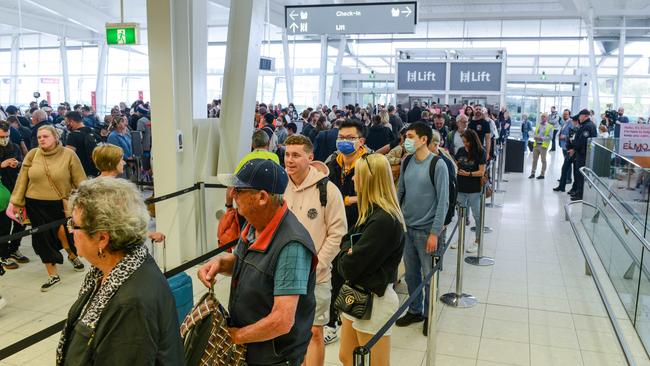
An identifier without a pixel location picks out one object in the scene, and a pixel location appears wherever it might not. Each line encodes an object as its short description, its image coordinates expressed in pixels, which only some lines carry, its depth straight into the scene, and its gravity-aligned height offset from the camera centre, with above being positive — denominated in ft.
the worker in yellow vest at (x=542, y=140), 48.19 -2.04
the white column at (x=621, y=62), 73.97 +7.54
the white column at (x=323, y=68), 86.43 +6.97
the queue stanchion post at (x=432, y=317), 12.59 -4.72
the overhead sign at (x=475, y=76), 50.83 +3.66
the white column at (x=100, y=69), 89.56 +6.46
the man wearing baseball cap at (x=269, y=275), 6.93 -2.12
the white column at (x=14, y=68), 93.40 +6.63
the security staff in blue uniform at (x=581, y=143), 37.63 -1.83
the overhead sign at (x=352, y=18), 39.83 +7.10
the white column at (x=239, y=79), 23.48 +1.36
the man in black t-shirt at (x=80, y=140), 26.86 -1.61
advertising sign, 31.30 -1.22
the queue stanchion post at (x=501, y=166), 42.14 -3.91
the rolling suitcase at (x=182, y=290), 10.72 -3.55
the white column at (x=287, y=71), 80.02 +6.05
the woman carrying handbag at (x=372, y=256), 10.21 -2.68
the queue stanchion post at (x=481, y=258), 23.30 -6.22
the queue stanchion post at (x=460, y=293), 18.34 -6.14
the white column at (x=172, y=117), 21.40 -0.30
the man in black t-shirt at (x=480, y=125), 34.60 -0.60
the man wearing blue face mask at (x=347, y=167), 15.24 -1.54
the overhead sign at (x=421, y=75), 52.42 +3.75
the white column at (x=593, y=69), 72.54 +6.49
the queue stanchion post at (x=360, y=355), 7.02 -3.09
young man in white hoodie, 11.36 -2.16
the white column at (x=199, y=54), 22.66 +2.32
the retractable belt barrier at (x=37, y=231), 9.16 -3.66
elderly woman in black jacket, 5.44 -1.92
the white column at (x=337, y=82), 85.51 +4.86
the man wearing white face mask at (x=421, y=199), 15.11 -2.38
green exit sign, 31.99 +4.39
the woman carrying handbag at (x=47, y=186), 19.67 -2.84
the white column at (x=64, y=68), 89.20 +6.42
